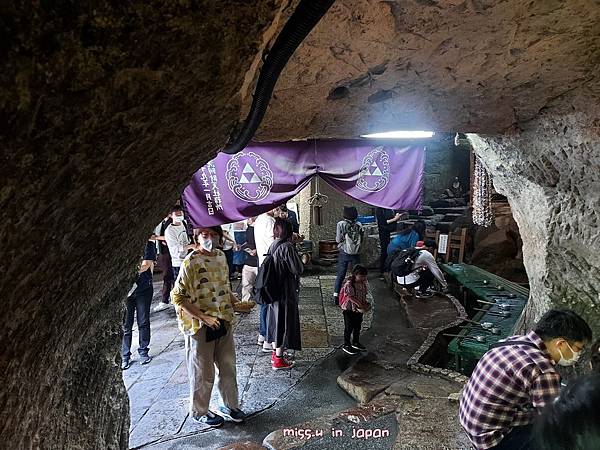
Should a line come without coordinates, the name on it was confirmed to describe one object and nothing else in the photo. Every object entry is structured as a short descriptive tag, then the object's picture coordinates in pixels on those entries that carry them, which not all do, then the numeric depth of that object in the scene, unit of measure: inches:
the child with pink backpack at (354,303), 251.9
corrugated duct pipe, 56.4
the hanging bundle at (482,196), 307.3
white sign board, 491.4
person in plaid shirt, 105.1
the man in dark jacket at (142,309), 233.3
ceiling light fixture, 239.1
